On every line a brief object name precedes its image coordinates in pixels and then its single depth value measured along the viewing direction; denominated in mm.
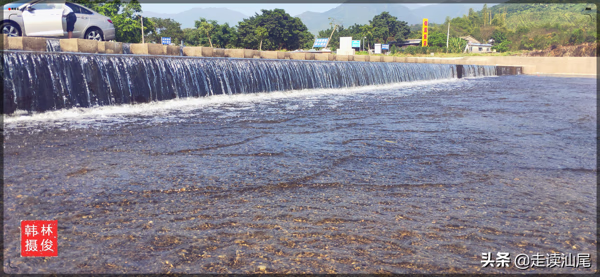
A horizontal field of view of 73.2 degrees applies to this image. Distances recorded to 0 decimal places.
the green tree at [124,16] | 53219
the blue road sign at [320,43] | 65250
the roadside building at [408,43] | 85900
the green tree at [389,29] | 89625
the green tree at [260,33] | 69500
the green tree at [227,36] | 72250
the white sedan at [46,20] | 10000
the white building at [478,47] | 77000
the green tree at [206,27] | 75944
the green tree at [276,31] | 70875
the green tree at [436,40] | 74600
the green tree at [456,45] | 66750
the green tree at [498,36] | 86550
